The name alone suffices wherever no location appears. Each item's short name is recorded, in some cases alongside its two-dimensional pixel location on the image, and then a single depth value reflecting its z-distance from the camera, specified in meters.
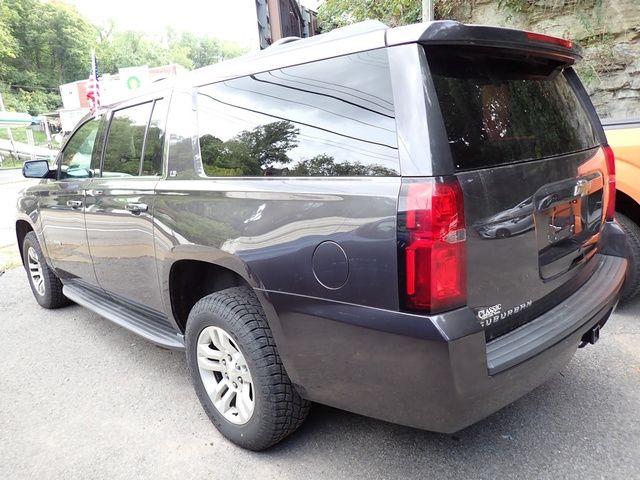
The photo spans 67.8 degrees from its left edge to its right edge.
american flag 6.54
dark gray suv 1.67
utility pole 5.70
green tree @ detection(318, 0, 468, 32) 8.52
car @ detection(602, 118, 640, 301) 3.47
